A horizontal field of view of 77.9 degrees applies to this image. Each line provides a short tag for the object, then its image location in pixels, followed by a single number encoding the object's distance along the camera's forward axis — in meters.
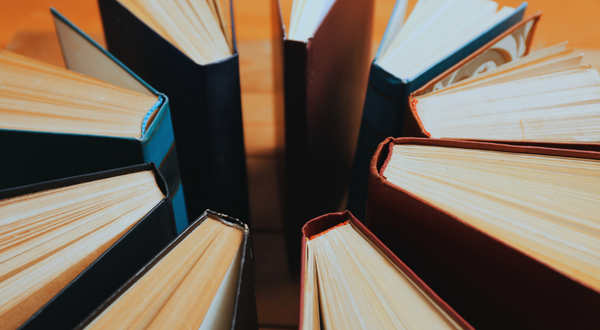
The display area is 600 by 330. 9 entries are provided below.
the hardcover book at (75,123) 0.33
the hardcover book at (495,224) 0.24
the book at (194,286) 0.24
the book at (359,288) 0.25
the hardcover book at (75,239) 0.24
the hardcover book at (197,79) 0.43
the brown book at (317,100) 0.43
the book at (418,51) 0.43
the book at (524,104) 0.37
